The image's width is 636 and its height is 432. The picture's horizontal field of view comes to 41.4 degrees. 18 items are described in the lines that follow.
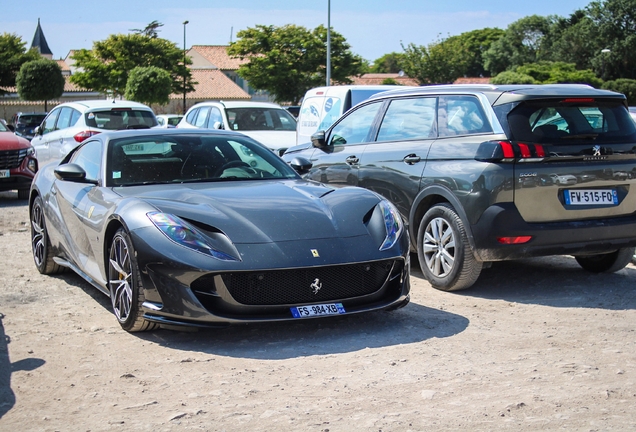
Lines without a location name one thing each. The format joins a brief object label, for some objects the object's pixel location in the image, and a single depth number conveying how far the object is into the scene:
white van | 14.20
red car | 14.73
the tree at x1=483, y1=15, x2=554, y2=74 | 105.56
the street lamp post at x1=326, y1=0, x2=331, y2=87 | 42.09
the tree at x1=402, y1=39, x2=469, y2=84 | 72.31
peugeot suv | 6.70
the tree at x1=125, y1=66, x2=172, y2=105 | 60.79
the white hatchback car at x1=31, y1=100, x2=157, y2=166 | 16.12
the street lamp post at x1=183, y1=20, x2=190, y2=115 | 69.99
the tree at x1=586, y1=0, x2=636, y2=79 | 85.00
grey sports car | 5.24
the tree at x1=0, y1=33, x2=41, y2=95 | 64.69
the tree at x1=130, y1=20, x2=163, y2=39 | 73.60
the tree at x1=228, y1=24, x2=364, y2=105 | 65.94
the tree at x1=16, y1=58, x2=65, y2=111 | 57.22
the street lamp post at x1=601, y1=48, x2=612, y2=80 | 84.94
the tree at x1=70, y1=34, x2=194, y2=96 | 66.94
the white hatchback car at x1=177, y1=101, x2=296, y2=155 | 15.72
